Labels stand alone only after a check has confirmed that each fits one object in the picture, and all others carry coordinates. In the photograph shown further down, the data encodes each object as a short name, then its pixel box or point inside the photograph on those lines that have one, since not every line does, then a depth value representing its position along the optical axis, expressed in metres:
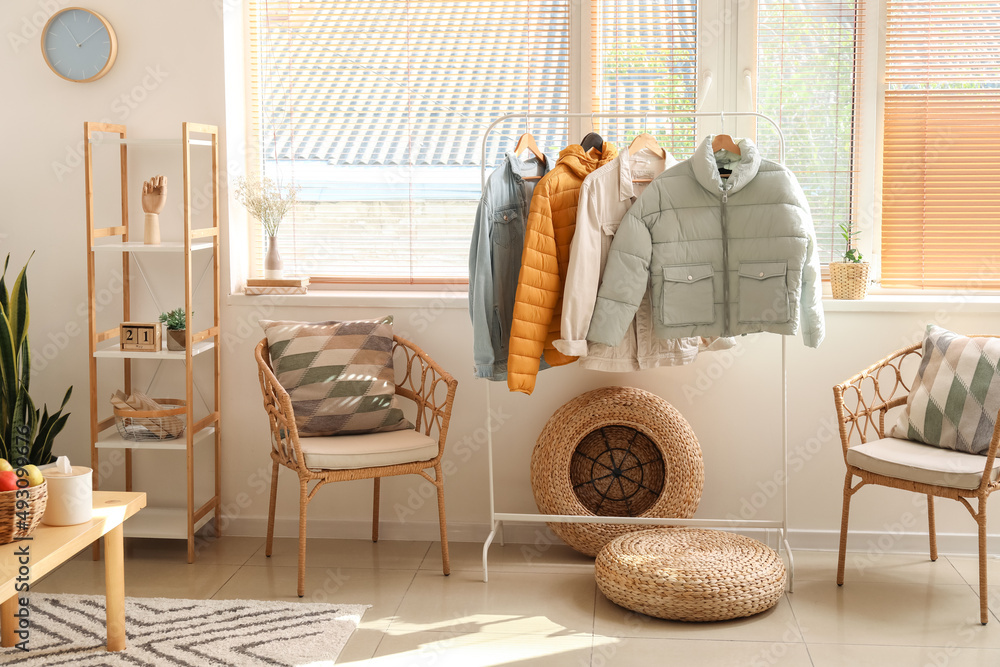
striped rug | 2.54
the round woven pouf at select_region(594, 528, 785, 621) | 2.74
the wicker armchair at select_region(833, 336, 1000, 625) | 2.74
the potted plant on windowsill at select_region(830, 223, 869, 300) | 3.38
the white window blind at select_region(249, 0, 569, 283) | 3.63
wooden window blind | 3.44
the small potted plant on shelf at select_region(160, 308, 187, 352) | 3.31
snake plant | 3.22
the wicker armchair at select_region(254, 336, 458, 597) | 2.99
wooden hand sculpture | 3.30
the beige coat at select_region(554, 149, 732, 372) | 2.88
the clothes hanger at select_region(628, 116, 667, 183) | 3.02
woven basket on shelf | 3.33
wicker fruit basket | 2.18
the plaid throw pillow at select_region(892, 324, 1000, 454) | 2.94
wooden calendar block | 3.26
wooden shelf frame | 3.22
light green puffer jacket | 2.83
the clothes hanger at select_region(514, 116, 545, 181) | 3.17
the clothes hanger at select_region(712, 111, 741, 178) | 3.02
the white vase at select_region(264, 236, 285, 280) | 3.60
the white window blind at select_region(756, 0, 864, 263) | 3.45
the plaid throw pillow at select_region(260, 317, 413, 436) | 3.25
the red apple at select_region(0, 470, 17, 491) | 2.19
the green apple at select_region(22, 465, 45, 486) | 2.21
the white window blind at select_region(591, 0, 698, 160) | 3.53
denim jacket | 2.99
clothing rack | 3.06
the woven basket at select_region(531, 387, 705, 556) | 3.26
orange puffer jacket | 2.86
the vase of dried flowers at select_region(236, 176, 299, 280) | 3.55
